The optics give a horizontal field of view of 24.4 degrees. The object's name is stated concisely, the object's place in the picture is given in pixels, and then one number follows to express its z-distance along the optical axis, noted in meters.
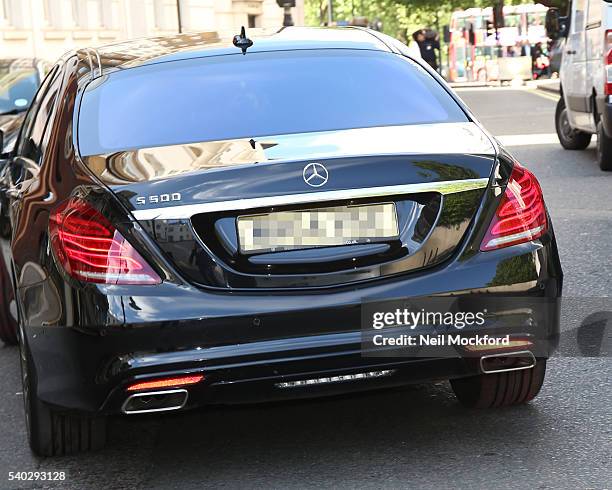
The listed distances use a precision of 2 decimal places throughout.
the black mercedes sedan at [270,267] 4.25
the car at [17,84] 13.64
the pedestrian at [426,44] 37.78
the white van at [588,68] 12.99
